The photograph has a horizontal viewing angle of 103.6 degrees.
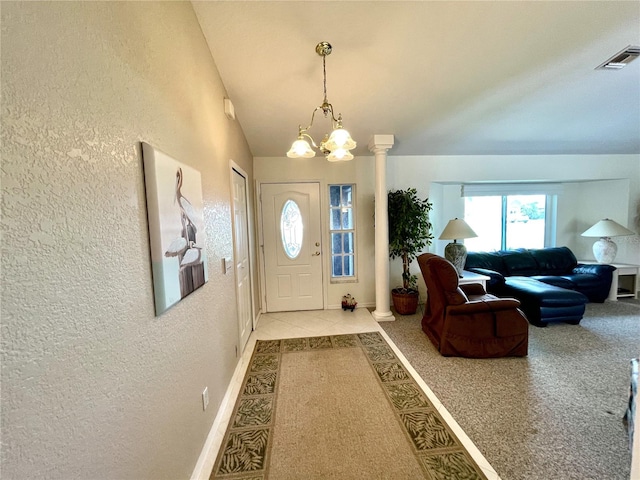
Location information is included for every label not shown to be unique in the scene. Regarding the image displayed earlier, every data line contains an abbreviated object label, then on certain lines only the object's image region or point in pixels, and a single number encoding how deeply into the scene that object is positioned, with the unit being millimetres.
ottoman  3047
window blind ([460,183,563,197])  4595
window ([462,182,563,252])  4664
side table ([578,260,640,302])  3848
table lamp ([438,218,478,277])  3463
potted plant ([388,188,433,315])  3566
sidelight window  3973
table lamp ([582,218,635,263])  3879
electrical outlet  1562
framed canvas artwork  1064
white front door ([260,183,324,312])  3842
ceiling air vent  2097
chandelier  1694
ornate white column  3348
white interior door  2545
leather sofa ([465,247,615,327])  3066
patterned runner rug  1422
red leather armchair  2408
